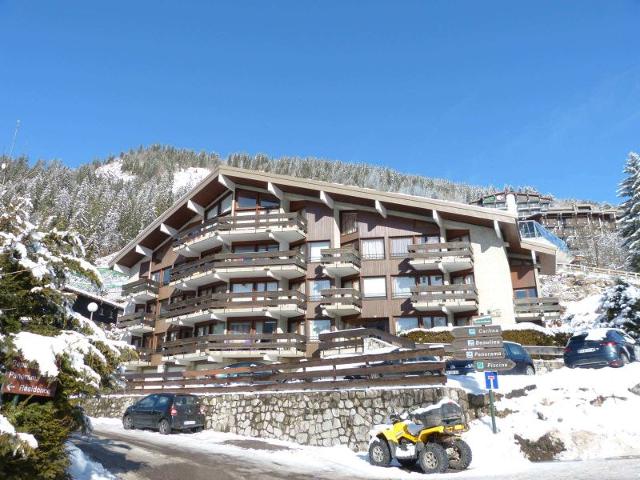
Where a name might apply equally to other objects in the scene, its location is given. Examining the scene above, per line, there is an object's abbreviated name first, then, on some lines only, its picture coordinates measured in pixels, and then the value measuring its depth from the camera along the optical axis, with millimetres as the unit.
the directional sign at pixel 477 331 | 14328
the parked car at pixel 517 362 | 19219
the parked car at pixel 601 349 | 17922
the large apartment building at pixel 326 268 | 31375
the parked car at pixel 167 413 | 18391
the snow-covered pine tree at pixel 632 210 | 44031
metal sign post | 13250
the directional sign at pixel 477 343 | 14152
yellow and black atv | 11281
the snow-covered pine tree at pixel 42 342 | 6602
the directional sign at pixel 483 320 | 14578
